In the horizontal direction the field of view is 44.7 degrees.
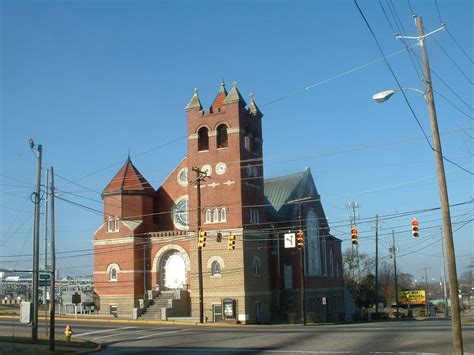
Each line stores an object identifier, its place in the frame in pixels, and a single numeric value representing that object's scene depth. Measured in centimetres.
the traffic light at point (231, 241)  3776
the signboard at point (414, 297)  10719
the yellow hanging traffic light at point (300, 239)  4228
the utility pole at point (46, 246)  3334
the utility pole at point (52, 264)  2481
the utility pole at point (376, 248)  6766
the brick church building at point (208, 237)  4956
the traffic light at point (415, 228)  3089
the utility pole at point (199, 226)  4603
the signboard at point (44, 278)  2723
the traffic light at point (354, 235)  3584
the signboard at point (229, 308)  4781
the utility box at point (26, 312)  2590
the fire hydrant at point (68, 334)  2904
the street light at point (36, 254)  2686
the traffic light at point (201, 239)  3781
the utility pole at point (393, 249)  8099
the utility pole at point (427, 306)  9300
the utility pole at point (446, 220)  1658
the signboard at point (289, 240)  4678
